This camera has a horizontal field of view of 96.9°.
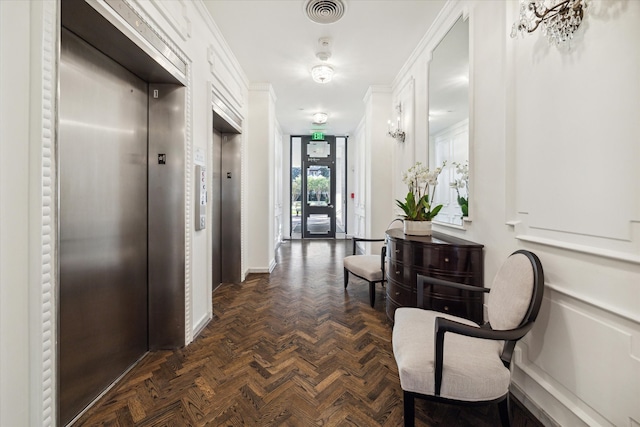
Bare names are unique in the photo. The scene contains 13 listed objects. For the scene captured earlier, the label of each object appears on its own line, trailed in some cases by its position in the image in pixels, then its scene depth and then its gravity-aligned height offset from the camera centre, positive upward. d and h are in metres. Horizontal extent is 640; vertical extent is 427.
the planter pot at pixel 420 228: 2.81 -0.16
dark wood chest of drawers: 2.21 -0.48
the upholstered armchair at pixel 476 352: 1.35 -0.73
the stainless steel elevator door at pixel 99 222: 1.59 -0.07
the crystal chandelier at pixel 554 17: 1.34 +0.98
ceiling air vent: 2.65 +1.94
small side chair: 3.33 -0.69
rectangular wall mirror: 2.55 +0.92
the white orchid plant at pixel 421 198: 2.82 +0.15
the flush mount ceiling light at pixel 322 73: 3.87 +1.93
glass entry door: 8.80 +0.80
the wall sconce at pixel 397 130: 4.19 +1.26
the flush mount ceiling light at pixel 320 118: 6.35 +2.15
